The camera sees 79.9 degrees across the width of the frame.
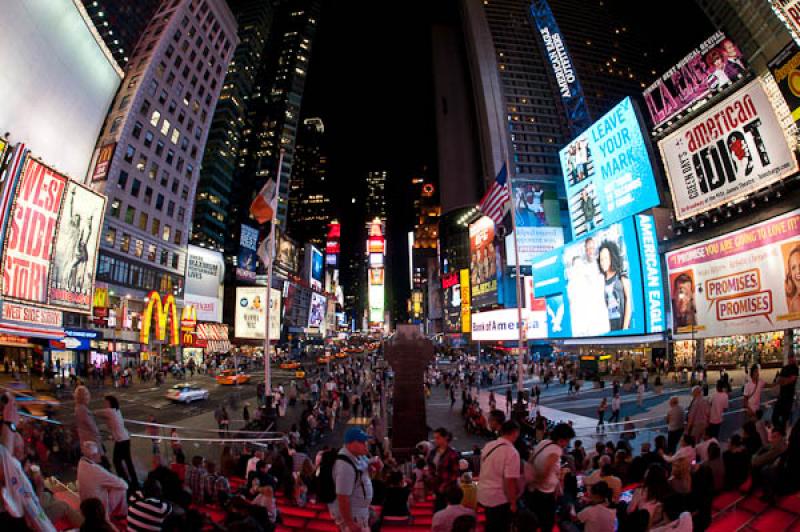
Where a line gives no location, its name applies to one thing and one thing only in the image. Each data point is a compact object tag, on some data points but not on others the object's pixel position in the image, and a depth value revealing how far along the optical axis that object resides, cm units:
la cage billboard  2488
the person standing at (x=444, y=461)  670
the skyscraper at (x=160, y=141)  4525
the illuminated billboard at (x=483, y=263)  7644
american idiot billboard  2320
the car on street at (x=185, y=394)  2972
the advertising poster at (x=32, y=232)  2180
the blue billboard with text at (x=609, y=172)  3319
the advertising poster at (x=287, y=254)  8525
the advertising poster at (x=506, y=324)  5678
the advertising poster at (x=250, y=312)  6009
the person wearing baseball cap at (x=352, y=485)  429
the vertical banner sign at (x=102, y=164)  3562
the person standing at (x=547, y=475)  490
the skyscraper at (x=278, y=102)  11962
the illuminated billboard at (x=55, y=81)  2309
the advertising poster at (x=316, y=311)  10419
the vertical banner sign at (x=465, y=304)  9028
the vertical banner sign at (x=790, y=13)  1766
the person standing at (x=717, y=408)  912
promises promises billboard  2291
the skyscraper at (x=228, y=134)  9538
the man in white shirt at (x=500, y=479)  451
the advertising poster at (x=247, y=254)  6669
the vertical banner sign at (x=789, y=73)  2002
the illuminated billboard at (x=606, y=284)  3108
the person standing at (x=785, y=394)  952
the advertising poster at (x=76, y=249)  2528
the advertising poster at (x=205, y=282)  6188
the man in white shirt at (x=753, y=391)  951
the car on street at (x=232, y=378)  4079
